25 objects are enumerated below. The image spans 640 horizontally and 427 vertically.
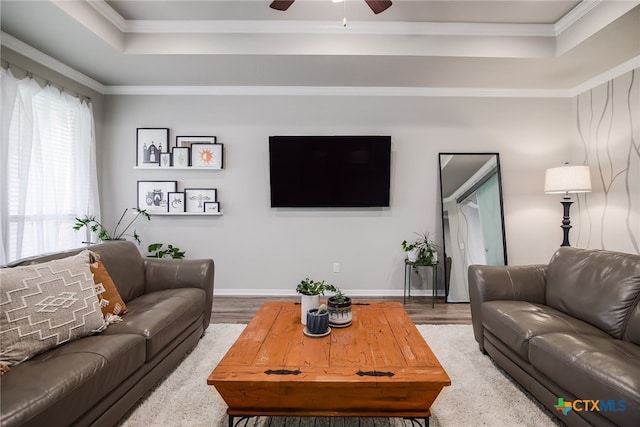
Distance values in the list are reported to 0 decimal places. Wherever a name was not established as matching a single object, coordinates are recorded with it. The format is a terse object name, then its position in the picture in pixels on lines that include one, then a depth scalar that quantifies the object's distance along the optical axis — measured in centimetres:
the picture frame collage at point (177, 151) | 415
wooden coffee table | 143
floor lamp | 351
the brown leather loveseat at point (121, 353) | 126
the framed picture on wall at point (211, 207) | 416
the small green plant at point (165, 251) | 402
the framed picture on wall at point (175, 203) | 418
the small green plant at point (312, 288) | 210
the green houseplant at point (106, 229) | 369
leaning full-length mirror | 407
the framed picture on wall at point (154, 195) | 419
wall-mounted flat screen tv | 409
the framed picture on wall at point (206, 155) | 415
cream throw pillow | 148
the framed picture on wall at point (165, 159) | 415
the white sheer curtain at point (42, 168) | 289
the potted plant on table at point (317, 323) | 191
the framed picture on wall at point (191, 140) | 418
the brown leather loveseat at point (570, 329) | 144
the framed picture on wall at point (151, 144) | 418
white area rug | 176
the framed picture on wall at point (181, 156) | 415
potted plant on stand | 392
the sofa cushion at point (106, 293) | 203
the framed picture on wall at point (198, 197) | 419
